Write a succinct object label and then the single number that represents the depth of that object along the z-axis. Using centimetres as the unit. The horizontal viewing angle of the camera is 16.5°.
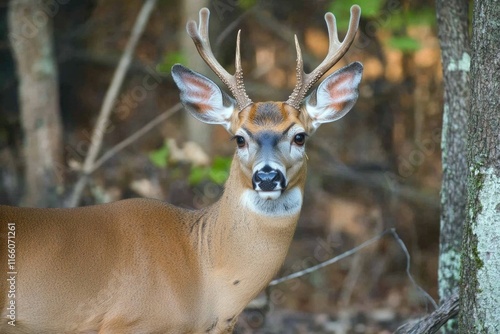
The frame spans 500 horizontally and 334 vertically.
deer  970
